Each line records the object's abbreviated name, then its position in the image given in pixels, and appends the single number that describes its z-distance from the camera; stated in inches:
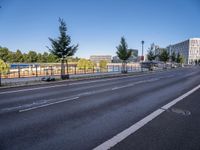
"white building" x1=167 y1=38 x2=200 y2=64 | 6998.0
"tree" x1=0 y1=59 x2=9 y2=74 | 1393.2
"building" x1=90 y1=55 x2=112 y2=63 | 6300.2
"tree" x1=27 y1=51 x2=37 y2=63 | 4622.5
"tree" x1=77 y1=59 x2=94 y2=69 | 2432.8
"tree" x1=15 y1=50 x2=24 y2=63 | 4262.8
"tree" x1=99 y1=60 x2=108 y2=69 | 2607.3
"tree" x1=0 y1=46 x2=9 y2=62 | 3791.8
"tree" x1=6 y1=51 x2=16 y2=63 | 3944.4
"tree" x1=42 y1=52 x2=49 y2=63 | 4909.0
